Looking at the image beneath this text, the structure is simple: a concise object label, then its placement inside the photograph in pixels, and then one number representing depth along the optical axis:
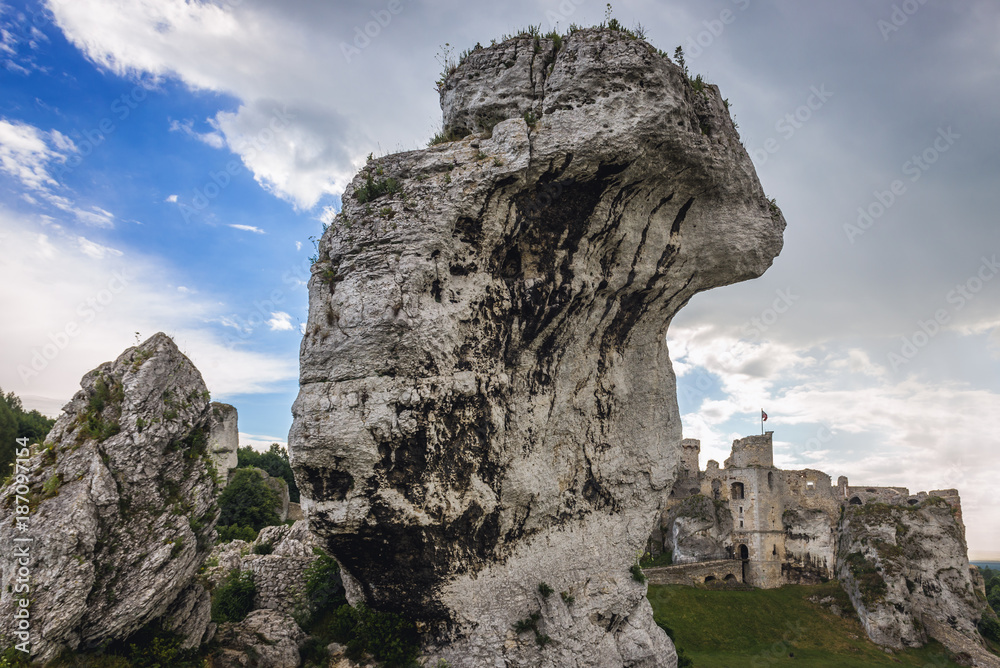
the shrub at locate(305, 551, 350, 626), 17.42
